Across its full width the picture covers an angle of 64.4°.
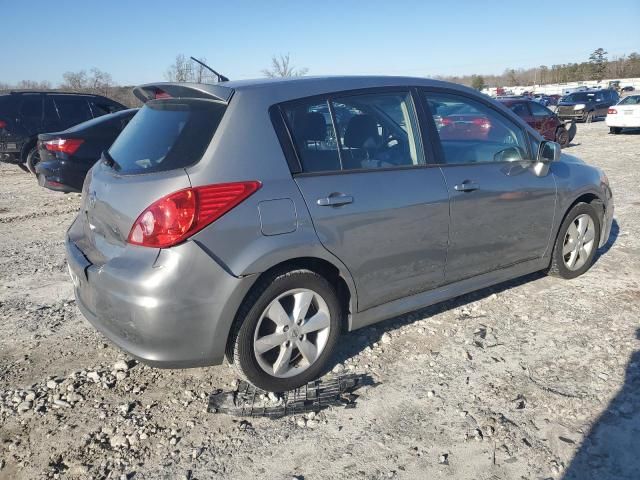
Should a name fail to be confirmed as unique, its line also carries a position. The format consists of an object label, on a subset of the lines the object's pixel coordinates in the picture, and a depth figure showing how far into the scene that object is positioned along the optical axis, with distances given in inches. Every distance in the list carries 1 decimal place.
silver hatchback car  100.0
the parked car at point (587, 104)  951.6
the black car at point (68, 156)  274.8
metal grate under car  111.3
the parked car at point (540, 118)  593.6
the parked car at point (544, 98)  1559.4
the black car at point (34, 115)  404.5
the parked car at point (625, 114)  703.7
